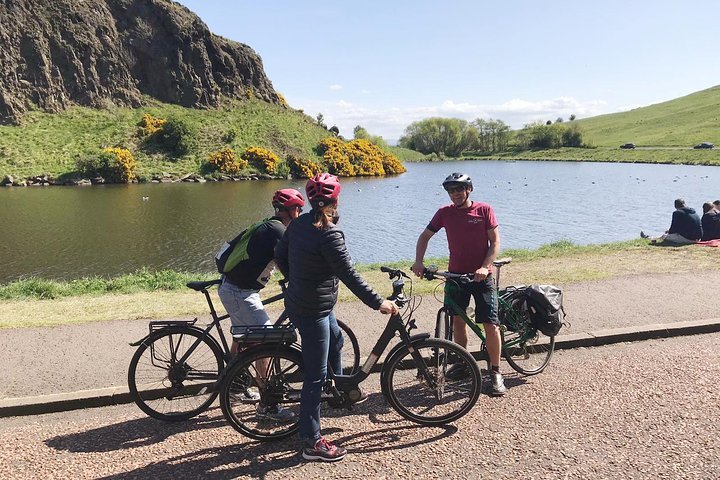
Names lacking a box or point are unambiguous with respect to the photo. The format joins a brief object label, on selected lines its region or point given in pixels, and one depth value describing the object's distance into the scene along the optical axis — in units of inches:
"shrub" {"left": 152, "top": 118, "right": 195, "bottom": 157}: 2593.5
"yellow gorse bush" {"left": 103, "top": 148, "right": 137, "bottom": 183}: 2193.7
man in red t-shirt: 218.5
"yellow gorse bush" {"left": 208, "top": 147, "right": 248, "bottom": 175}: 2461.9
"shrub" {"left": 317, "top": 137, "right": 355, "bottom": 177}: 2866.6
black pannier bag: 240.8
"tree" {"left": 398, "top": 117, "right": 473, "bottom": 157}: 5442.9
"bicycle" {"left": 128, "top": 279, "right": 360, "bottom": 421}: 203.3
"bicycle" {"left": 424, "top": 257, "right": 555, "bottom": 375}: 245.6
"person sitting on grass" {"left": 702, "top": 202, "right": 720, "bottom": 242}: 600.4
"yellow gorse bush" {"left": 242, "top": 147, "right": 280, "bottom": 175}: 2588.6
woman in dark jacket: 161.9
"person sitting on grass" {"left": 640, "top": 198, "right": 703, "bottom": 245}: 590.6
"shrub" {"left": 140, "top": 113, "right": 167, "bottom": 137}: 2667.3
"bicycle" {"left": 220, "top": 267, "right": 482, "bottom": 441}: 184.1
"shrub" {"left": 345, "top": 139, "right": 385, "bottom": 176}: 2950.3
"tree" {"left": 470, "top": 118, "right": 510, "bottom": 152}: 5866.1
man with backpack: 188.2
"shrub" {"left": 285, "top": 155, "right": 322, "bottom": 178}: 2664.9
